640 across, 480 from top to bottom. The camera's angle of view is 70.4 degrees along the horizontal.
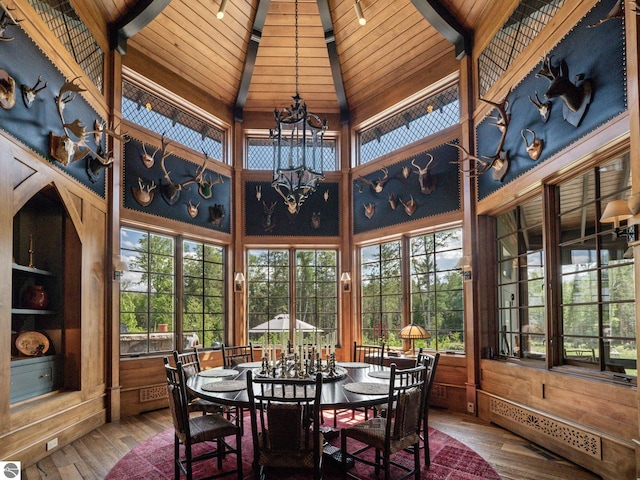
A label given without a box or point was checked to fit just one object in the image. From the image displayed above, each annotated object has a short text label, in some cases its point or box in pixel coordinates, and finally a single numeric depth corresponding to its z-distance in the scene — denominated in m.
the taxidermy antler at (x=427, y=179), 6.25
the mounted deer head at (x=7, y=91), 3.55
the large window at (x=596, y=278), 3.49
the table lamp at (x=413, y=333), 5.69
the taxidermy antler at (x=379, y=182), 6.93
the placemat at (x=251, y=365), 4.79
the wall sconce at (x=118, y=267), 5.48
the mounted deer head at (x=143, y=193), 5.98
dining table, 3.27
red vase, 4.53
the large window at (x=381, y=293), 6.82
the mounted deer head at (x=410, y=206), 6.48
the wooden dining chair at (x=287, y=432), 3.01
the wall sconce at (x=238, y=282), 7.23
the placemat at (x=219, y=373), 4.31
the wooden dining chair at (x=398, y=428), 3.28
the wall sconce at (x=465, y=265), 5.61
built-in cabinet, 4.41
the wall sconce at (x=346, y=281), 7.27
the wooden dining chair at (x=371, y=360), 5.09
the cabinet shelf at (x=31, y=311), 4.10
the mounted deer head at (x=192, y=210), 6.72
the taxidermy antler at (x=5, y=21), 3.22
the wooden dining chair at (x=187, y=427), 3.44
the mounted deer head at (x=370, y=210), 7.14
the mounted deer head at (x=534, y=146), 4.34
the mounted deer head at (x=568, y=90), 3.67
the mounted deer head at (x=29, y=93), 3.88
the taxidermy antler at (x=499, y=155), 4.84
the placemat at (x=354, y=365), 4.80
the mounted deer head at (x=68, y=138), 4.29
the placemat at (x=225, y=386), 3.63
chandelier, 4.39
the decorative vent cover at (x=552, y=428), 3.60
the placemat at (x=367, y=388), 3.45
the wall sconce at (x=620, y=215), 2.93
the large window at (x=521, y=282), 4.70
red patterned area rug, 3.67
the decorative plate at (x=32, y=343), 4.40
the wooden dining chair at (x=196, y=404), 4.32
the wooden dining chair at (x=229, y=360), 5.35
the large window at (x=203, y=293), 6.70
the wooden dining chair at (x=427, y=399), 3.78
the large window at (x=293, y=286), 7.48
